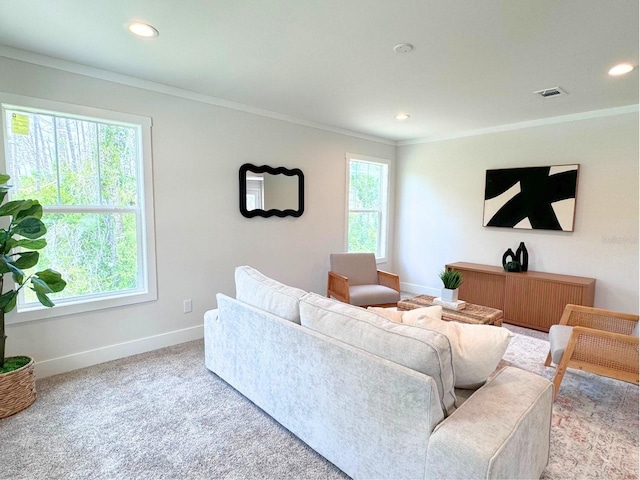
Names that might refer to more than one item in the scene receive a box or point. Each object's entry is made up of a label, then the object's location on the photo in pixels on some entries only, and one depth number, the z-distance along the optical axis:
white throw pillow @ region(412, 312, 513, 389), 1.49
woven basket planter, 2.08
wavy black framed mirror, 3.64
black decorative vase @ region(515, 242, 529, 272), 4.10
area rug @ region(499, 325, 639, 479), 1.74
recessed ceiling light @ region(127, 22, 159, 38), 2.02
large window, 2.54
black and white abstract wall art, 3.84
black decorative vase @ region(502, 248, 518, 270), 4.16
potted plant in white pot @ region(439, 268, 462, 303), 3.19
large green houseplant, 2.09
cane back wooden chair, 2.11
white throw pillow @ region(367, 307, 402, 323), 1.74
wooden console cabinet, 3.55
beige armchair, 3.73
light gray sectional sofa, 1.24
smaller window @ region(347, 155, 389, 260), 4.96
